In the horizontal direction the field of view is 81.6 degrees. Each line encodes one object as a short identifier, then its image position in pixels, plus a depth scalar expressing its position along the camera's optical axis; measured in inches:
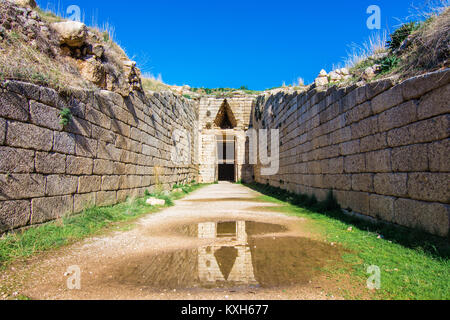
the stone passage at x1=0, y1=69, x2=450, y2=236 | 124.0
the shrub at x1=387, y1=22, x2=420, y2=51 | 189.5
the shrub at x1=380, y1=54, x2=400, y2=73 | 173.6
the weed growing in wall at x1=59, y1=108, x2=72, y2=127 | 162.1
